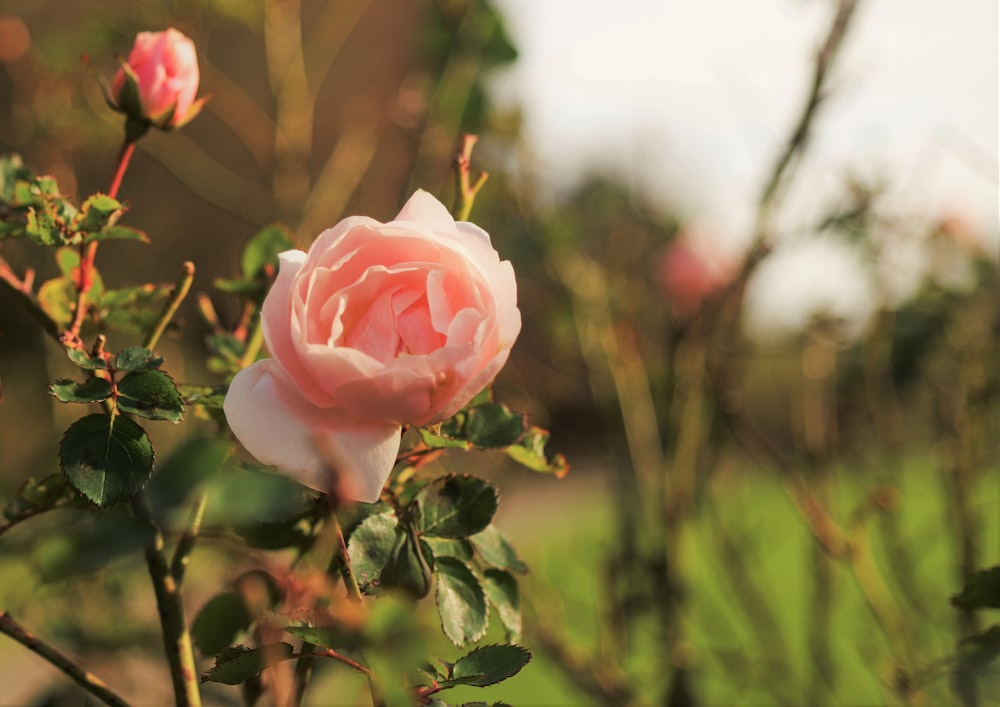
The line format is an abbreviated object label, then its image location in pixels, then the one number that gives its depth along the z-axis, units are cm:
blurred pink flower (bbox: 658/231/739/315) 137
